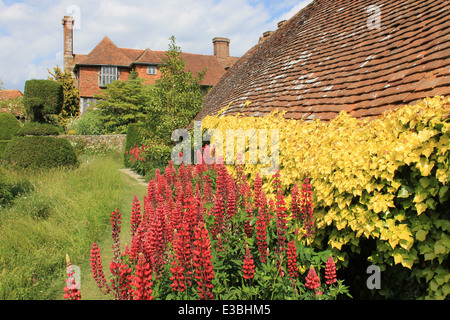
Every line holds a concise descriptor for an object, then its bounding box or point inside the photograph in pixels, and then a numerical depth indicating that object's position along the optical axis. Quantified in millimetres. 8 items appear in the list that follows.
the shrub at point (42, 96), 15492
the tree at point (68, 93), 32188
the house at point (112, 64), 34594
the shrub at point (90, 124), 24297
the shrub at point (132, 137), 16781
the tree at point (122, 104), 25562
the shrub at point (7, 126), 18106
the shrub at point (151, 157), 11606
